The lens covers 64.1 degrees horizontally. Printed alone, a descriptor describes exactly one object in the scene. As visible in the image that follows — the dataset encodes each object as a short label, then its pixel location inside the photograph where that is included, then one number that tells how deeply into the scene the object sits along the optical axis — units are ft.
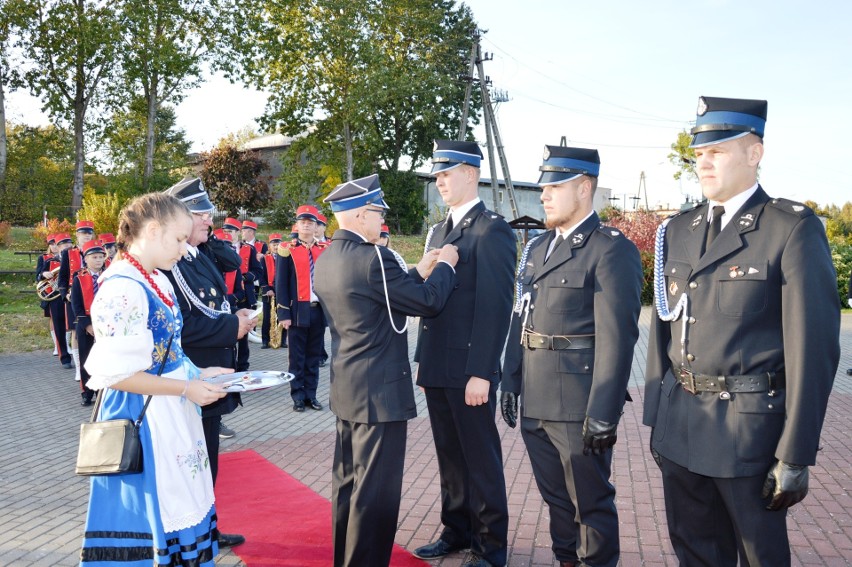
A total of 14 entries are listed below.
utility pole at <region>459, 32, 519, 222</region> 91.50
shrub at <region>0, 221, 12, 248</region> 84.99
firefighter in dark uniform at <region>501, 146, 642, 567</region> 10.64
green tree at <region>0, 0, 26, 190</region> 91.30
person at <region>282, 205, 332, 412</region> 26.68
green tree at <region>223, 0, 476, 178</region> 119.55
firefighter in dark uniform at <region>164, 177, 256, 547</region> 12.25
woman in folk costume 9.16
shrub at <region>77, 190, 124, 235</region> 70.53
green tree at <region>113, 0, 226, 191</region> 102.22
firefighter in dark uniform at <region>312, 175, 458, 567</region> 11.29
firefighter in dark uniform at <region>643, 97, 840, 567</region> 8.02
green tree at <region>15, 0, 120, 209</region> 96.84
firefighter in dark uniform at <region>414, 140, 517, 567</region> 12.39
